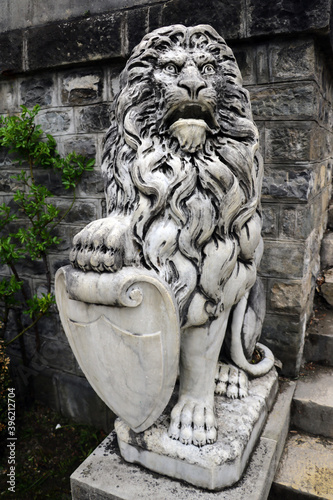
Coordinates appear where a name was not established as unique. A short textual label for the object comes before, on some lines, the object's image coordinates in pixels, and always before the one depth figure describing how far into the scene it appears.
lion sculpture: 1.27
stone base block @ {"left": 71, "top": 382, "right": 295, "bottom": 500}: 1.35
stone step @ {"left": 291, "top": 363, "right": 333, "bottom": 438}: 1.99
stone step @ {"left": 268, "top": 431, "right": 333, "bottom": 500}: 1.63
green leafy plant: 2.64
